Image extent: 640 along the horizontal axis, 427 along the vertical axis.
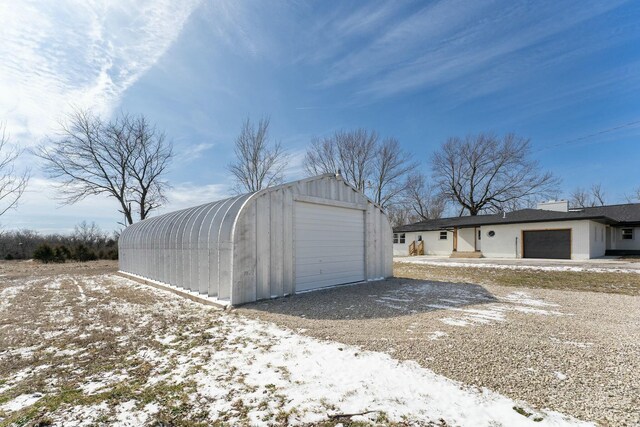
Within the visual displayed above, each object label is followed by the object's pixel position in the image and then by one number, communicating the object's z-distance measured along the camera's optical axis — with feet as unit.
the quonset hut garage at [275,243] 23.62
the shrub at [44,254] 75.15
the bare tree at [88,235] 91.20
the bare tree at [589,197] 134.21
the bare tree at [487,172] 105.81
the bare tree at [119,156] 84.43
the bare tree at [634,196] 123.45
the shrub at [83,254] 79.96
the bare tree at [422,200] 123.13
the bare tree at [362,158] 109.09
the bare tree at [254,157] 90.12
